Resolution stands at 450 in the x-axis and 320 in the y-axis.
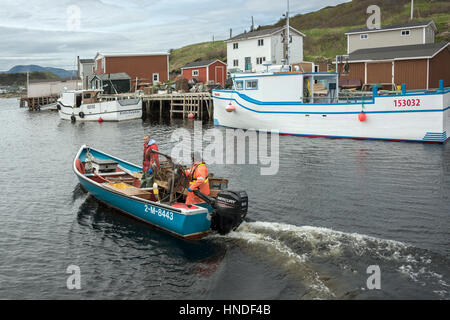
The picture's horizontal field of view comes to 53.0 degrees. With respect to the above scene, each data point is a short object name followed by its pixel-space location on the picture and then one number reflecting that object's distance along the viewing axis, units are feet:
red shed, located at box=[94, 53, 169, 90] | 201.87
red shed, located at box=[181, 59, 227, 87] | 179.73
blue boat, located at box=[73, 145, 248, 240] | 36.55
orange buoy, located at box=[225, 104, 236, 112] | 106.52
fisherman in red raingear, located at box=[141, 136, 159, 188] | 45.01
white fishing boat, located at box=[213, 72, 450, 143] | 81.35
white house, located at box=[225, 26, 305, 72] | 164.35
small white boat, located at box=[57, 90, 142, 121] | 139.95
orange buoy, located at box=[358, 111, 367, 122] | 86.89
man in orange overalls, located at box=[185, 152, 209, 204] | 38.17
